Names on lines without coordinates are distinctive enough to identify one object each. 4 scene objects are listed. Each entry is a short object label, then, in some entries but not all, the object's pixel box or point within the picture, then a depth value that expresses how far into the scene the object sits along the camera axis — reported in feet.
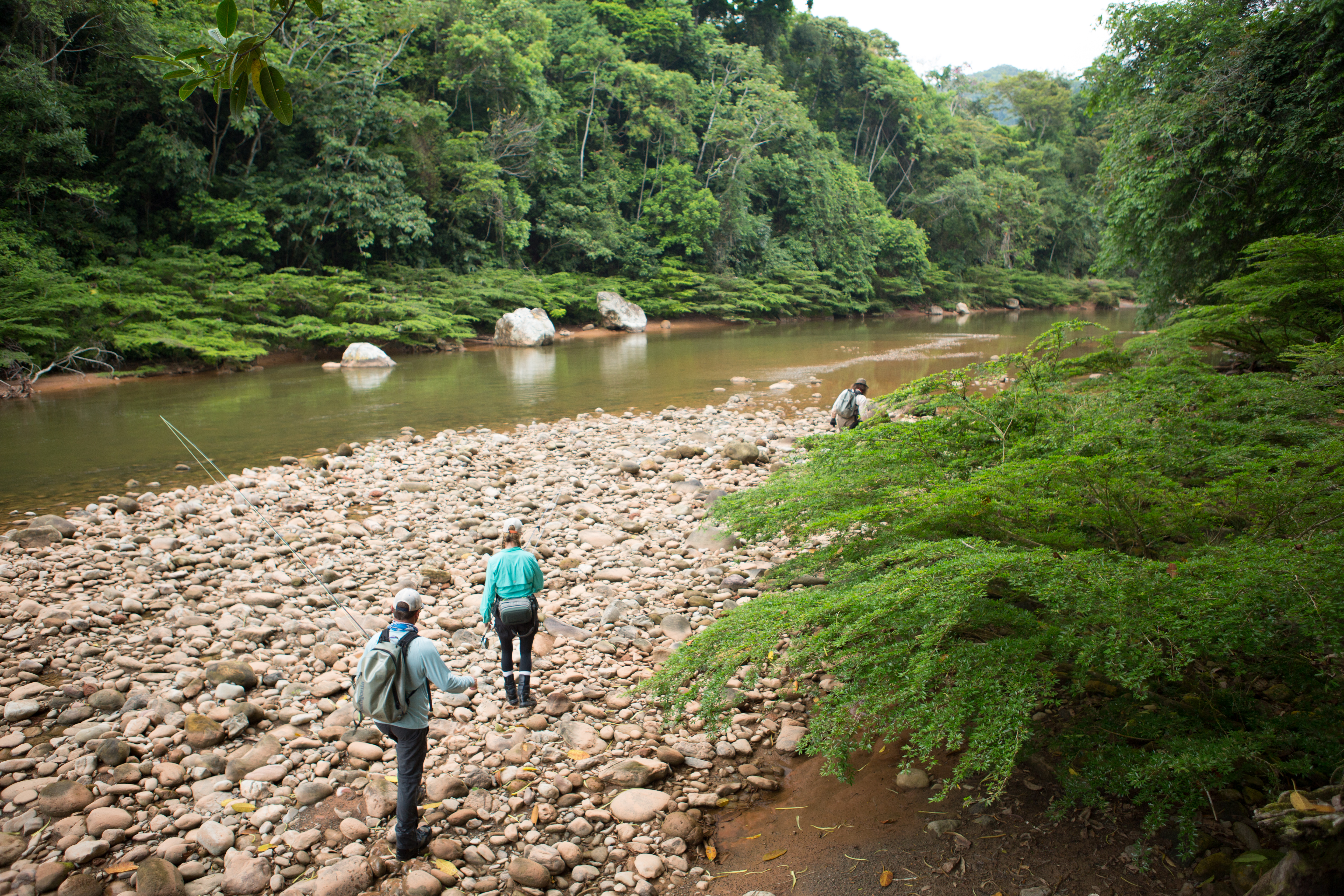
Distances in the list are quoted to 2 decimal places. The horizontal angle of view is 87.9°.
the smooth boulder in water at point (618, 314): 100.73
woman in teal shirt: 14.98
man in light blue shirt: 10.99
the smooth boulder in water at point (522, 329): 85.15
